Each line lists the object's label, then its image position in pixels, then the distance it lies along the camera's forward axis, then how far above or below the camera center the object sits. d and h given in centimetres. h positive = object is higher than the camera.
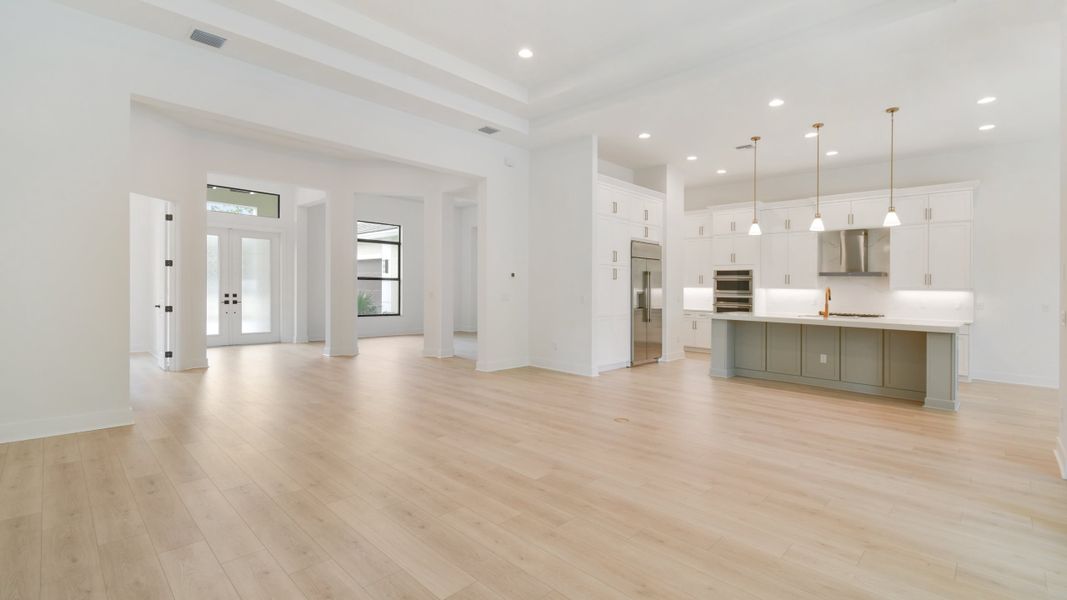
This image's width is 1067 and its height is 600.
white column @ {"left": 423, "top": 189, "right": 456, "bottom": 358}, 848 +40
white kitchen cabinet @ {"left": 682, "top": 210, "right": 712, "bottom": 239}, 950 +146
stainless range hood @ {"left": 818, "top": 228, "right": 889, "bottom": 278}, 756 +71
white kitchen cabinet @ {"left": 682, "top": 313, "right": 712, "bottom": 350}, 948 -70
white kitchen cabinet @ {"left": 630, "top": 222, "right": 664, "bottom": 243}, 756 +105
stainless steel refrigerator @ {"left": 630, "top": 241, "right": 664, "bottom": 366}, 756 -10
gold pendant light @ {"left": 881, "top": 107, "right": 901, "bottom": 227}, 548 +99
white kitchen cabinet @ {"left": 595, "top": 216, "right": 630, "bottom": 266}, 695 +84
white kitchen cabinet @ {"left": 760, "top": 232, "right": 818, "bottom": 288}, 812 +64
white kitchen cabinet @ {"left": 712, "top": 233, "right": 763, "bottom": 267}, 874 +88
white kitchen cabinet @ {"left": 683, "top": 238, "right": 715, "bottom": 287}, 945 +65
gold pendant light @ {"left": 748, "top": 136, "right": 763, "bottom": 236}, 647 +93
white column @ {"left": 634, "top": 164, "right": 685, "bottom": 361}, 818 +92
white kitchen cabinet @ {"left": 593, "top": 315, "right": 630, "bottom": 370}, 694 -70
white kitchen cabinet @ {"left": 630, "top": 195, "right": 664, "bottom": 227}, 757 +141
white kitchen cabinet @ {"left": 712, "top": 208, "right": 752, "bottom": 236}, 879 +143
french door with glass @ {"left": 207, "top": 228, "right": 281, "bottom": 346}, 934 +19
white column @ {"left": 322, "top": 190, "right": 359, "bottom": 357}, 853 +38
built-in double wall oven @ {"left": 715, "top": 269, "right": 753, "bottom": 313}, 883 +9
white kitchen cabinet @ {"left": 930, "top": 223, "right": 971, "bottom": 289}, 667 +58
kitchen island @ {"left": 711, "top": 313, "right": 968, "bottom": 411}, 488 -69
